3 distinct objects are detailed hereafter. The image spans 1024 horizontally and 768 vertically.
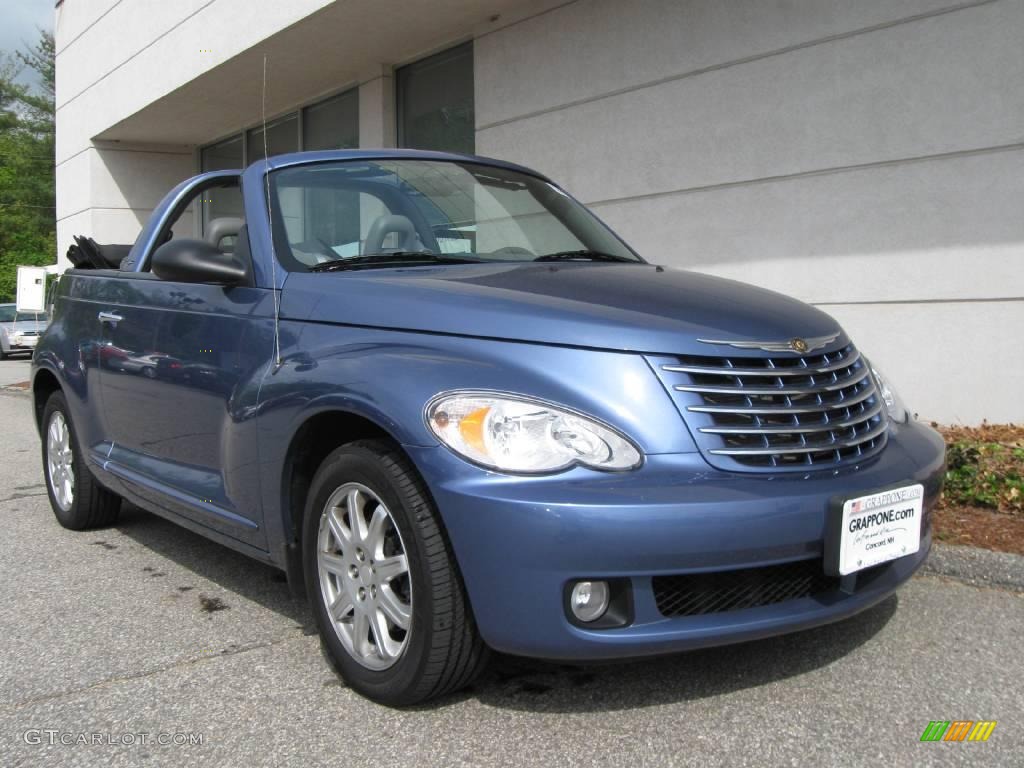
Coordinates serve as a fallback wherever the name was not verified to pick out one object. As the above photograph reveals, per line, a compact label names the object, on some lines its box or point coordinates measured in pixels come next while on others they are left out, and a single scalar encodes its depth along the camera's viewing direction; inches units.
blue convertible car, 98.9
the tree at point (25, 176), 1871.9
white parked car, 1032.2
